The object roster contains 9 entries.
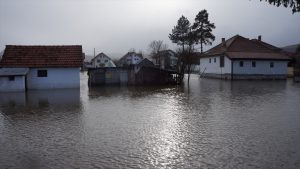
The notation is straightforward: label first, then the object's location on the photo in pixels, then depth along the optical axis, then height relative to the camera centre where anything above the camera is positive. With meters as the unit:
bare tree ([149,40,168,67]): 107.14 +10.31
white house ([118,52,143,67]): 100.50 +5.53
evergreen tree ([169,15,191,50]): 75.00 +11.22
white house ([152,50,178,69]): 78.67 +4.32
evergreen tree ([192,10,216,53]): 68.94 +10.74
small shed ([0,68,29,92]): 25.95 -0.48
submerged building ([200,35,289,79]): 40.97 +1.69
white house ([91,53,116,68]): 99.94 +4.90
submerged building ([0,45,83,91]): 28.09 +0.84
